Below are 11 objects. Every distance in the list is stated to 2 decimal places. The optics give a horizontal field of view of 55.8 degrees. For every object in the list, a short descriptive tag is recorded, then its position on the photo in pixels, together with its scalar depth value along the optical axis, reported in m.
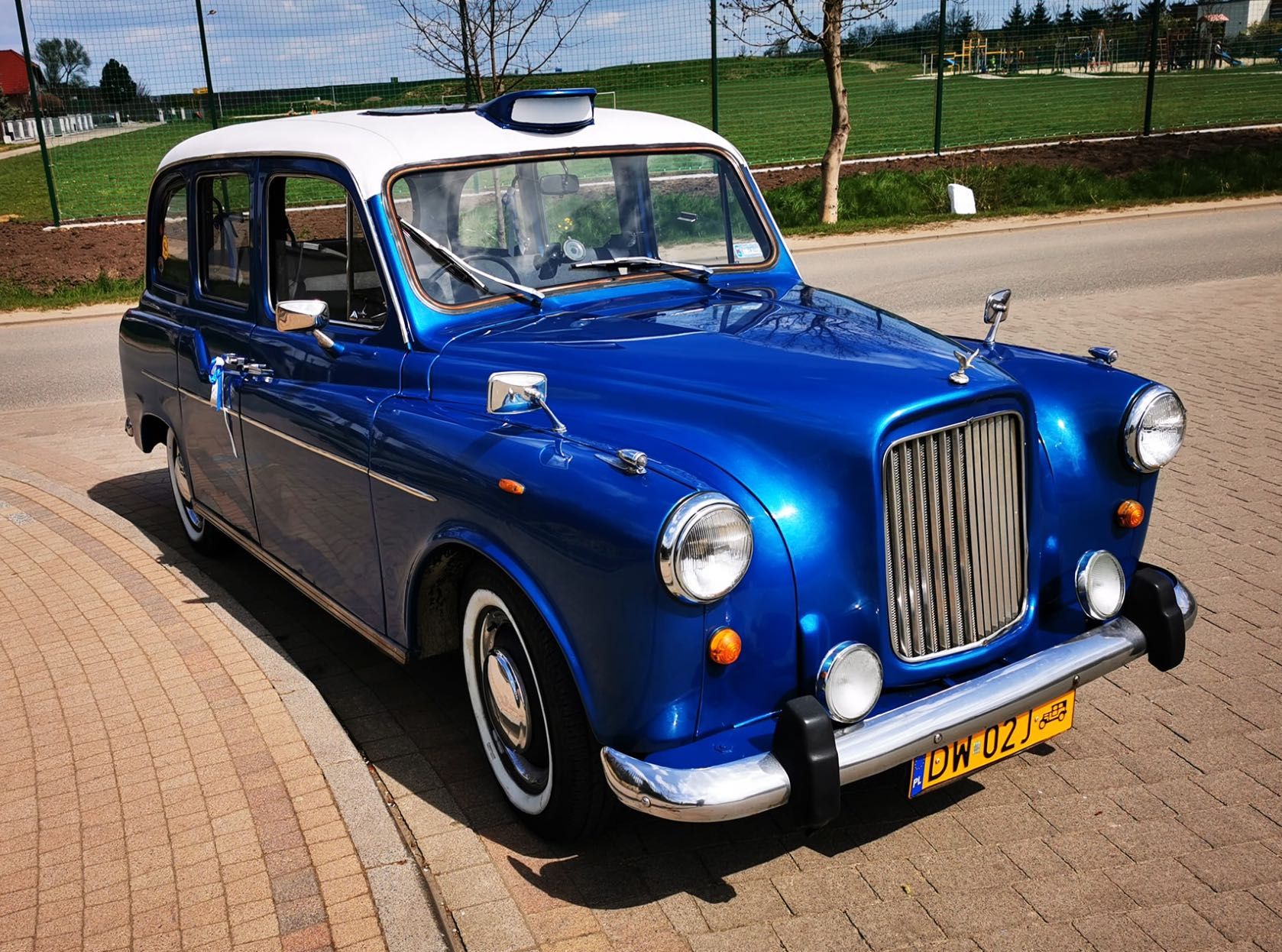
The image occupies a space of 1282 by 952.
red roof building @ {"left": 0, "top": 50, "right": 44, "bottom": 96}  37.19
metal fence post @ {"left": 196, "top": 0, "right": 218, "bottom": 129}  18.08
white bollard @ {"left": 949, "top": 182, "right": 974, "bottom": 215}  9.98
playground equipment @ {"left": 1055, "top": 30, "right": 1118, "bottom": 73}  29.70
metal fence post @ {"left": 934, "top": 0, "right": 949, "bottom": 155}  19.61
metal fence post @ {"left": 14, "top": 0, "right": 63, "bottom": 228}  17.31
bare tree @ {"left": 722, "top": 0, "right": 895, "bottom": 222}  15.59
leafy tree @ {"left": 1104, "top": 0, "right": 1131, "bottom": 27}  27.46
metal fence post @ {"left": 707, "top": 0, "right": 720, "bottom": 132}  18.22
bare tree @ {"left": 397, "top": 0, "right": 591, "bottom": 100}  14.41
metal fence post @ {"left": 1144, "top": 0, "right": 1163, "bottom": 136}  20.98
